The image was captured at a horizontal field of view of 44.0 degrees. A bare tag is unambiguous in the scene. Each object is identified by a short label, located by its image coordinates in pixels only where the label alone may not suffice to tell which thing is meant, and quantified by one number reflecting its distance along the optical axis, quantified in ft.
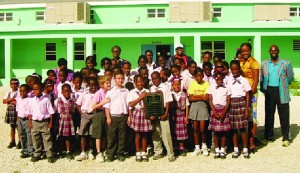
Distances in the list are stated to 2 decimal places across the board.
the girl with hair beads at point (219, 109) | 20.95
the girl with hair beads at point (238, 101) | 20.95
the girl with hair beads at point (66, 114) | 21.44
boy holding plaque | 20.83
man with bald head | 23.67
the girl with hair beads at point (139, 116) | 20.79
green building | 57.67
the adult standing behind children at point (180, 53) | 24.75
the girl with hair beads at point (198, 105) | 21.48
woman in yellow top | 21.74
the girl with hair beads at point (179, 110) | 21.52
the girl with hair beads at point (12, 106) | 23.56
